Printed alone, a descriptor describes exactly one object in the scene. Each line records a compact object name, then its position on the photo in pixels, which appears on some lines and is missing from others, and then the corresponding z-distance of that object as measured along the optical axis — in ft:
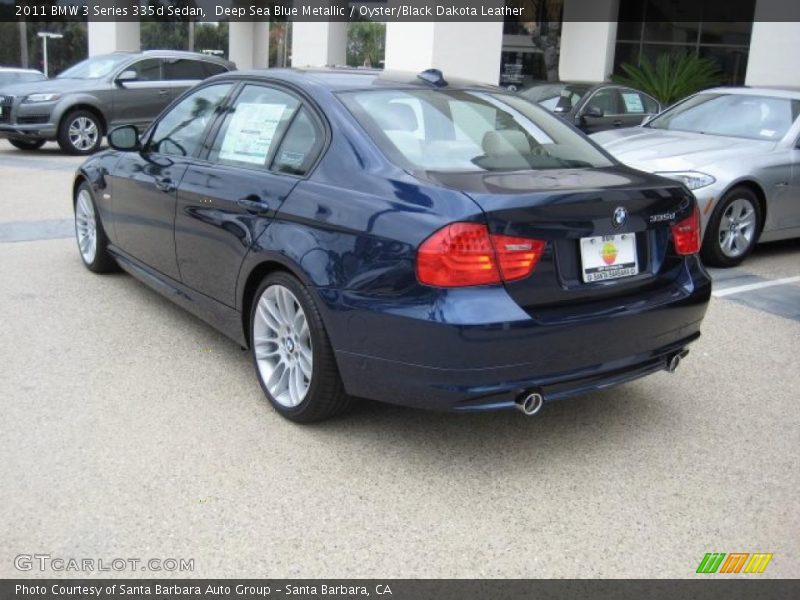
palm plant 55.21
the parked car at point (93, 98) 45.01
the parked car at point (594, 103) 38.99
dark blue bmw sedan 10.70
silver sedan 23.32
